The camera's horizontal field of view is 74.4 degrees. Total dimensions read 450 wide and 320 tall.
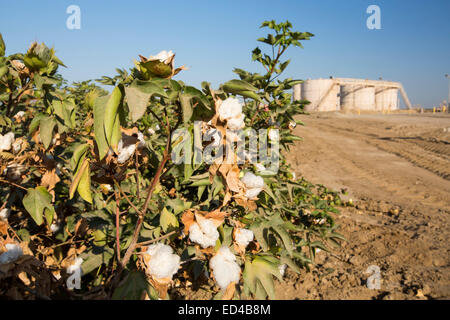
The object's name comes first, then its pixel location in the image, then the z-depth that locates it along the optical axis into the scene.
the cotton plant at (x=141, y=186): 0.73
